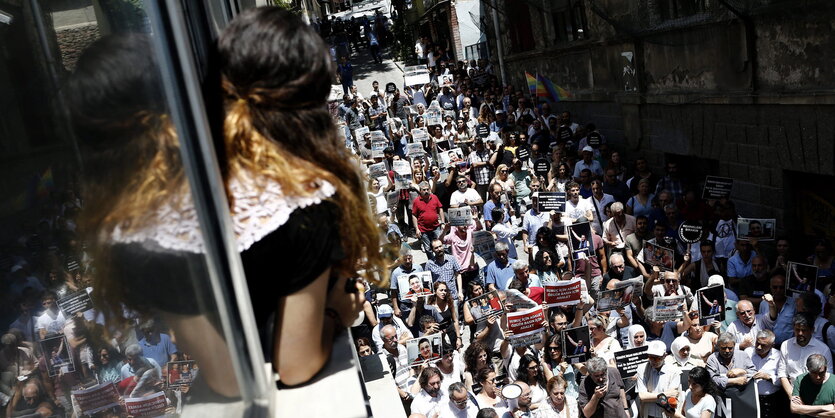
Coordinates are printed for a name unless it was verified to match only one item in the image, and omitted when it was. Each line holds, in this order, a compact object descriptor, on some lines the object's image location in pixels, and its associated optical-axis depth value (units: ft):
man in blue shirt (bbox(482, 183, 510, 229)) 38.96
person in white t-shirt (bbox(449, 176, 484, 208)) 41.47
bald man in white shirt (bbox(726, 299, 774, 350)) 26.25
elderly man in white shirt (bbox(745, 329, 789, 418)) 24.52
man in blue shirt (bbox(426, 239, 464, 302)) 33.73
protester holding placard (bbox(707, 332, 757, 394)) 24.61
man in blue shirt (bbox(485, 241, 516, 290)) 32.81
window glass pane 2.58
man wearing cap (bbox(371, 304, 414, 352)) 29.94
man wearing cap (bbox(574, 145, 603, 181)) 42.39
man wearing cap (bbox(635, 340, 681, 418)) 25.07
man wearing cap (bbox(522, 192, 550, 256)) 36.63
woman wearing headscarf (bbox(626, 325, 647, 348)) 26.35
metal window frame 4.59
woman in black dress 4.31
